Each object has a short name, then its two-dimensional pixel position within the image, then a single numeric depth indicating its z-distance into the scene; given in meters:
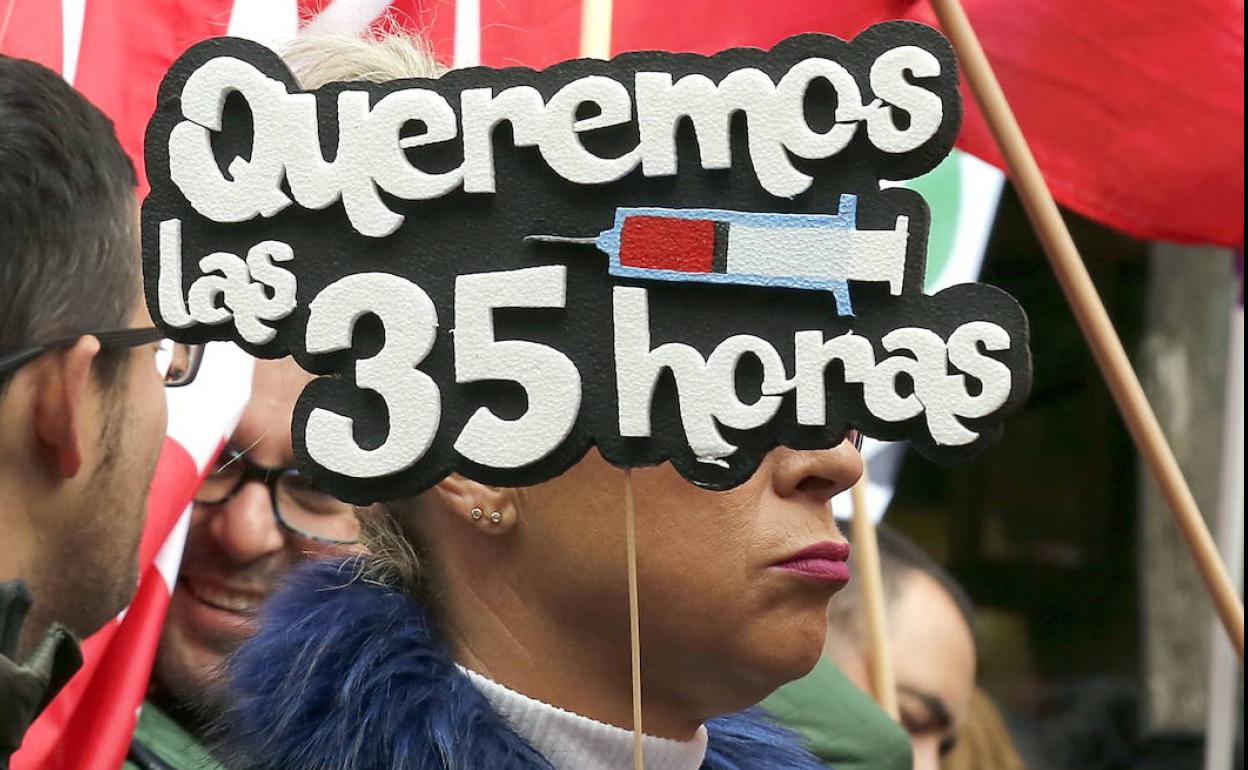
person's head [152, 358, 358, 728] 4.95
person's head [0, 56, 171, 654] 3.58
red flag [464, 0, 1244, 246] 6.40
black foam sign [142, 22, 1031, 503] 2.98
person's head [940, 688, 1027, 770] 6.95
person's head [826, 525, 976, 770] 6.28
